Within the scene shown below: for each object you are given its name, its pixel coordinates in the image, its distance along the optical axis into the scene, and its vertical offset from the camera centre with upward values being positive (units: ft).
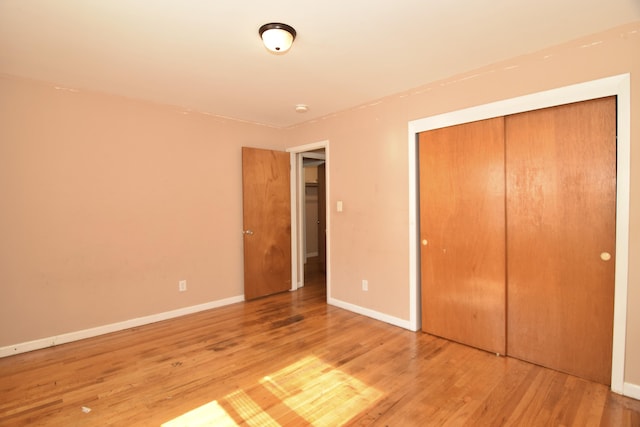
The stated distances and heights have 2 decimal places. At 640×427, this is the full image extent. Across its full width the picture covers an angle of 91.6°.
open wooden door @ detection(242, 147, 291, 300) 13.74 -0.68
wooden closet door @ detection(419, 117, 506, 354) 8.61 -0.84
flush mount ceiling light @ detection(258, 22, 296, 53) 6.44 +3.60
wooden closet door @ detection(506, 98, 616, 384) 7.06 -0.79
